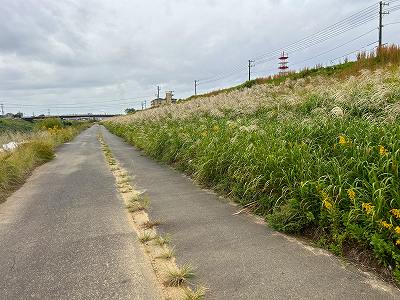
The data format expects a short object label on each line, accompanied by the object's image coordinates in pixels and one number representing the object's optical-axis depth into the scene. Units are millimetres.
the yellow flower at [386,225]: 3010
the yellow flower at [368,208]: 3209
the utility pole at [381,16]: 28953
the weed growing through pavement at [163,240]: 3952
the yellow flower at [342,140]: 4618
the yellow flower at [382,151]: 3904
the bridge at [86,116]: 150650
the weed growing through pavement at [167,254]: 3591
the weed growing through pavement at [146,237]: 4071
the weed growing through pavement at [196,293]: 2742
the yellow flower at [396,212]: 3021
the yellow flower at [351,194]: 3514
